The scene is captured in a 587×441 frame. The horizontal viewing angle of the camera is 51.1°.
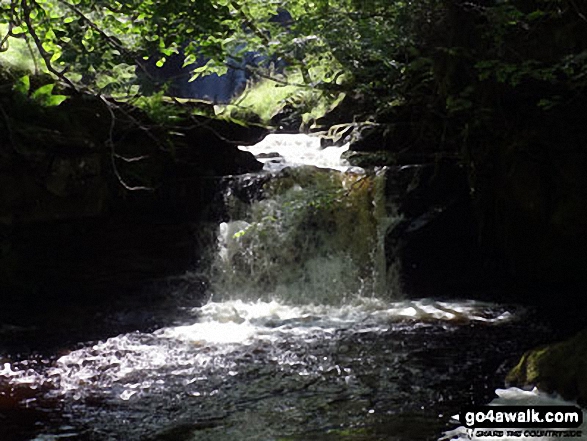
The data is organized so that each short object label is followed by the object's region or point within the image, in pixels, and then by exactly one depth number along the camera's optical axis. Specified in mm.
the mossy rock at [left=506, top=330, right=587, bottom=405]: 4461
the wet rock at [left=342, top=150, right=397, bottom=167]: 9930
